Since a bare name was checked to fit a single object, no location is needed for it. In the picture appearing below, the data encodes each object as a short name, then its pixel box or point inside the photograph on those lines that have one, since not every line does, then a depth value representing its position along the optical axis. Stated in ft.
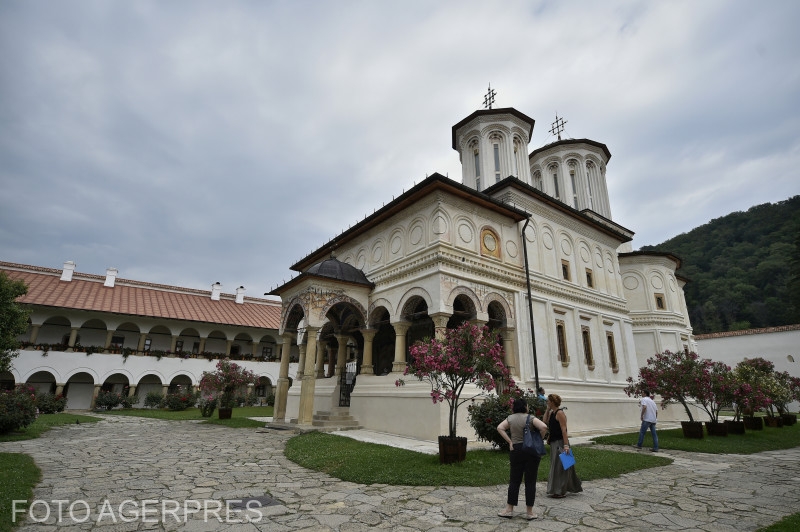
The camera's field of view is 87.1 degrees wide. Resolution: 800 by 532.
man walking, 32.94
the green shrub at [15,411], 33.14
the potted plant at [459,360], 24.97
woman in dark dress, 17.63
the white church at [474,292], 41.29
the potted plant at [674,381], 39.63
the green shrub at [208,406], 58.31
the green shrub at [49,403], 66.36
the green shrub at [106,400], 78.84
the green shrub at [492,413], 27.45
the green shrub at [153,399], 81.76
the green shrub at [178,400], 77.05
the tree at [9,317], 49.44
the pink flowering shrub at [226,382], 55.42
